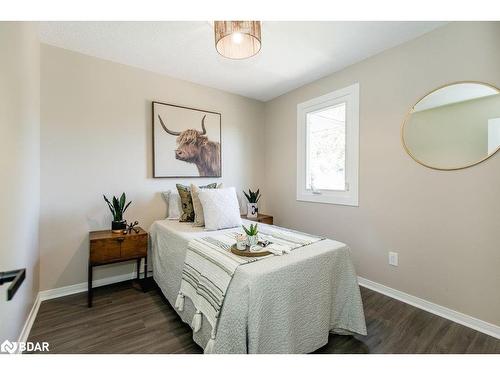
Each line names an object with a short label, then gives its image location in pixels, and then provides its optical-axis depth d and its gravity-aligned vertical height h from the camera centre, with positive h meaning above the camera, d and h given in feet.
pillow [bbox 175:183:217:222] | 8.27 -0.70
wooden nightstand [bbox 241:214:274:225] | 10.36 -1.54
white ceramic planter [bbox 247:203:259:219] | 10.78 -1.18
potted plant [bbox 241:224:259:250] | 5.13 -1.17
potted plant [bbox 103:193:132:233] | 7.58 -0.97
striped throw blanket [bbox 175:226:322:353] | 4.32 -1.77
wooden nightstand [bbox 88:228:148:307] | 6.73 -1.93
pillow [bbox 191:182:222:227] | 7.62 -0.80
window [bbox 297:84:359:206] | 8.27 +1.52
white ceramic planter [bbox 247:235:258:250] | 5.13 -1.25
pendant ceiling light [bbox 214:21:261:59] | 4.99 +3.49
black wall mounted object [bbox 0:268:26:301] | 2.36 -1.00
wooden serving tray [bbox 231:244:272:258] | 4.76 -1.43
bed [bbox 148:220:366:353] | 3.89 -2.26
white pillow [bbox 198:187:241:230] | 7.27 -0.77
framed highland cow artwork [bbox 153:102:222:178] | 8.89 +1.79
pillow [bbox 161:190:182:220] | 8.85 -0.81
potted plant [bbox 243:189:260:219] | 10.79 -0.94
